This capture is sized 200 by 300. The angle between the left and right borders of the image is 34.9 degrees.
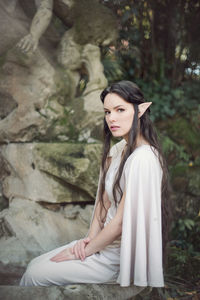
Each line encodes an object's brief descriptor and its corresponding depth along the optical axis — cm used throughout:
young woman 179
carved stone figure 330
